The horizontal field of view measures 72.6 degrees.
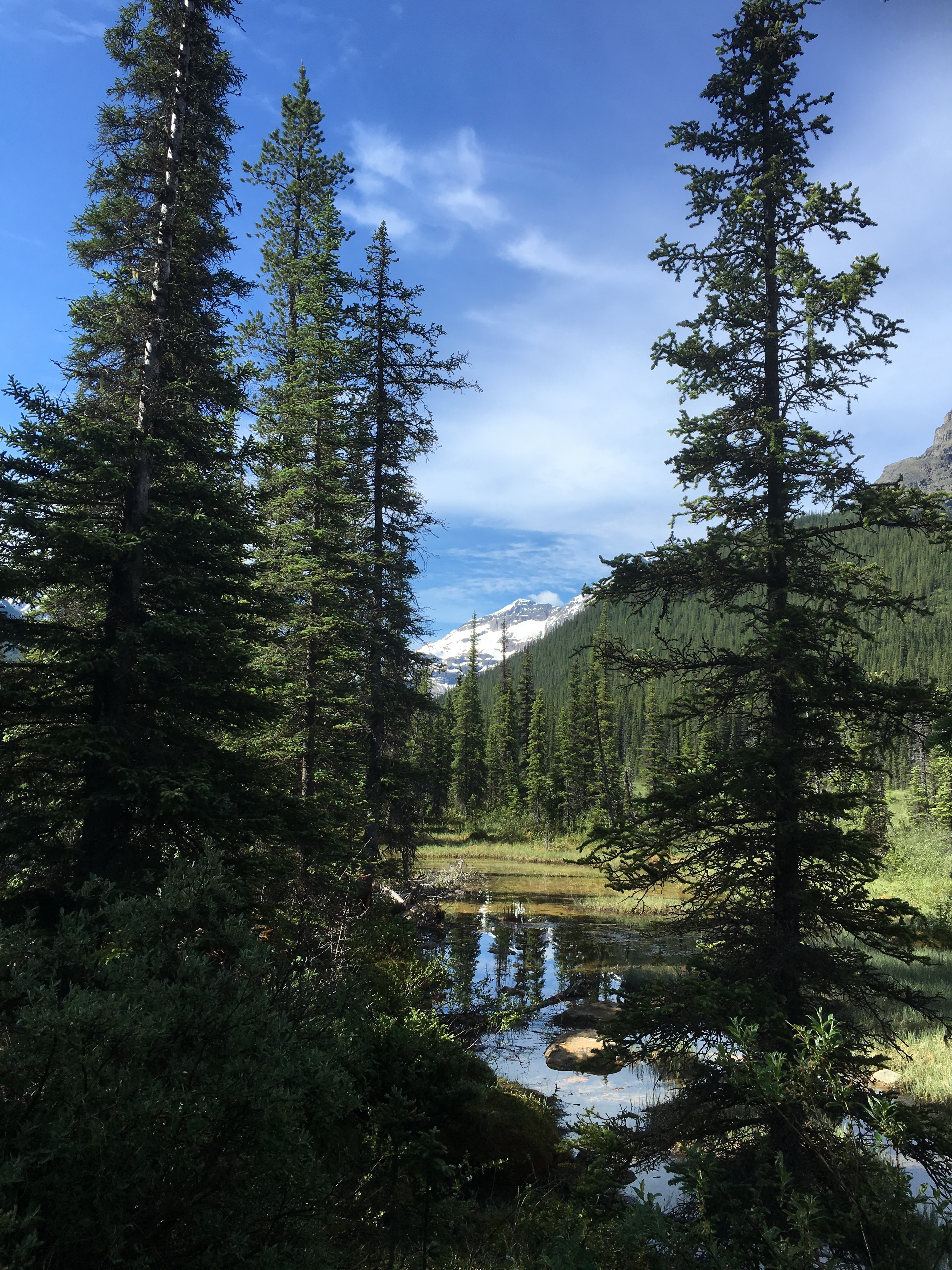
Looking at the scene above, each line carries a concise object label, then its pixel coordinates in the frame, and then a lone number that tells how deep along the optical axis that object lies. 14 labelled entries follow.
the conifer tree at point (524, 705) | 72.06
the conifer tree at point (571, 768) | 59.72
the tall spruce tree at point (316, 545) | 14.04
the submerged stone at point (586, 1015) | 14.53
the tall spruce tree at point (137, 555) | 7.22
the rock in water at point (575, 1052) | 12.12
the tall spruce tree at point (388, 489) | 16.94
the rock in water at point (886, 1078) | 10.57
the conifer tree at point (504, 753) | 66.38
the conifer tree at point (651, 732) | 58.61
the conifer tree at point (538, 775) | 60.47
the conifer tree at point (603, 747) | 53.16
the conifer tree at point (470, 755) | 65.94
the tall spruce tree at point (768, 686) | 6.66
